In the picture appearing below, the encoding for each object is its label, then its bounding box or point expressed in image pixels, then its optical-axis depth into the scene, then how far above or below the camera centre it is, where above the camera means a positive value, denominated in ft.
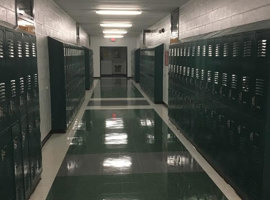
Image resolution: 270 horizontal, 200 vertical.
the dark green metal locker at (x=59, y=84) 20.57 -1.34
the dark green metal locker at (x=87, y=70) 46.05 -0.65
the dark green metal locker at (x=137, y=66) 56.48 -0.03
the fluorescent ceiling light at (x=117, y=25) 39.69 +5.72
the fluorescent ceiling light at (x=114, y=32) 51.72 +6.20
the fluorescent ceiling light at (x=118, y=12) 27.25 +5.11
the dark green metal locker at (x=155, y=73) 32.86 -0.90
